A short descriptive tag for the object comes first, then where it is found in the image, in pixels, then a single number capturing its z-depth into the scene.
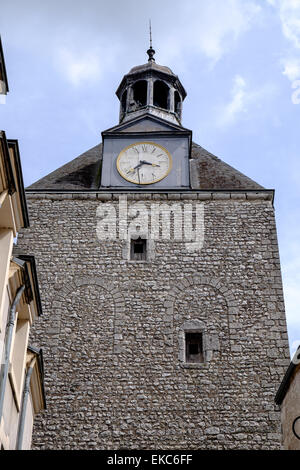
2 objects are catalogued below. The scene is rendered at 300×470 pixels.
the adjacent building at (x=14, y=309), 7.68
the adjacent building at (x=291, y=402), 7.95
